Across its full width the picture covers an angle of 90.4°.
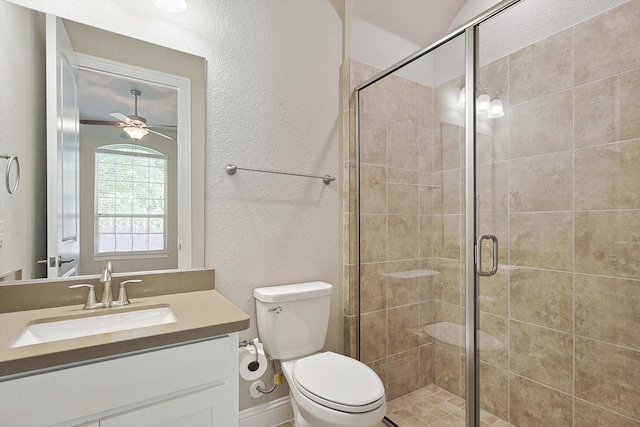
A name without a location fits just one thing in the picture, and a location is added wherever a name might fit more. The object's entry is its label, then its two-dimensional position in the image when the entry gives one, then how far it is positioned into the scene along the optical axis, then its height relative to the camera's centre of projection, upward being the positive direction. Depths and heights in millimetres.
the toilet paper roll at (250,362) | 1403 -660
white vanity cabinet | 786 -492
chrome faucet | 1235 -293
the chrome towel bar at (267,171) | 1637 +229
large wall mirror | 1198 +268
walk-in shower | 1324 -20
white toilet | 1212 -713
